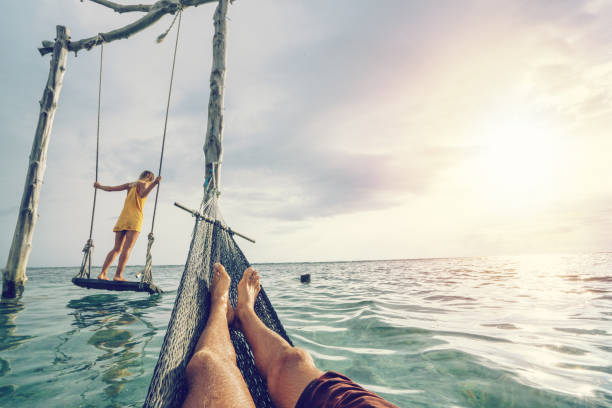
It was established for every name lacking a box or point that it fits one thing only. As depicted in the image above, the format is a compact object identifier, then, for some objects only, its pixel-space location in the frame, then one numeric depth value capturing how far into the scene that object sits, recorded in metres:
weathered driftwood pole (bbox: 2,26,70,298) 4.97
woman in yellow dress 4.16
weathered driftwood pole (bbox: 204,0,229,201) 3.28
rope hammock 1.06
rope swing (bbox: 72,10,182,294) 3.59
